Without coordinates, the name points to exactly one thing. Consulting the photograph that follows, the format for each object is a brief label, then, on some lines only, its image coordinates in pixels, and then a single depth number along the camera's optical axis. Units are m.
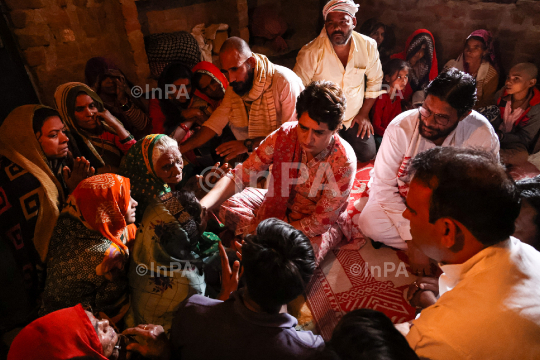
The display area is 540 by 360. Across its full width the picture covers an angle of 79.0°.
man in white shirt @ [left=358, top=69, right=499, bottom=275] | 2.27
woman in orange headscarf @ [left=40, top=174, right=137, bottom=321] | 1.98
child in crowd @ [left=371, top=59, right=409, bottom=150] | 4.07
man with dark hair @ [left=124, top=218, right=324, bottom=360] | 1.27
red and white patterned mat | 2.30
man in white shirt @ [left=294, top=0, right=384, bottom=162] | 3.59
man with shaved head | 3.04
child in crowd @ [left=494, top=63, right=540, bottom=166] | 3.73
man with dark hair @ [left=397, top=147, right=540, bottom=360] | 1.14
